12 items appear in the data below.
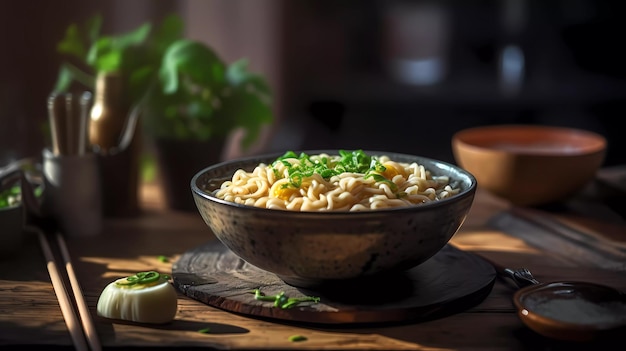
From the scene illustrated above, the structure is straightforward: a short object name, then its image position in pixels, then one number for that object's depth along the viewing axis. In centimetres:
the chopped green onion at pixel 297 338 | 115
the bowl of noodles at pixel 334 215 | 117
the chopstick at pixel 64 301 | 114
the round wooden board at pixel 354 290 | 120
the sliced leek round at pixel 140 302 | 120
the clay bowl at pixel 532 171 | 179
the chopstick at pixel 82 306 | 113
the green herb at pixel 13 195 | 160
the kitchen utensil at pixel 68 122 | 166
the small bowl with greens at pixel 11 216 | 151
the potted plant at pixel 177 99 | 188
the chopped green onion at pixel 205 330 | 118
